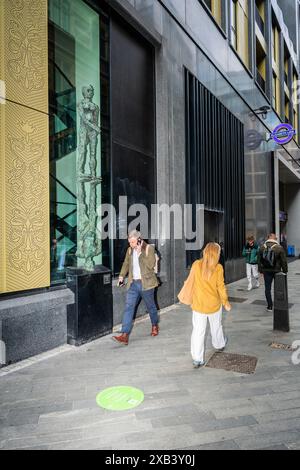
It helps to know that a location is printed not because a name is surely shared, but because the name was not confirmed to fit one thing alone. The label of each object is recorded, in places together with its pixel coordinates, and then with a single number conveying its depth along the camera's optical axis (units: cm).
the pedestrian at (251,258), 1193
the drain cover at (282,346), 572
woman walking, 485
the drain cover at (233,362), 488
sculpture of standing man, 675
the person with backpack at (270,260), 807
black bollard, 680
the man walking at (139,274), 621
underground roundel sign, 1937
